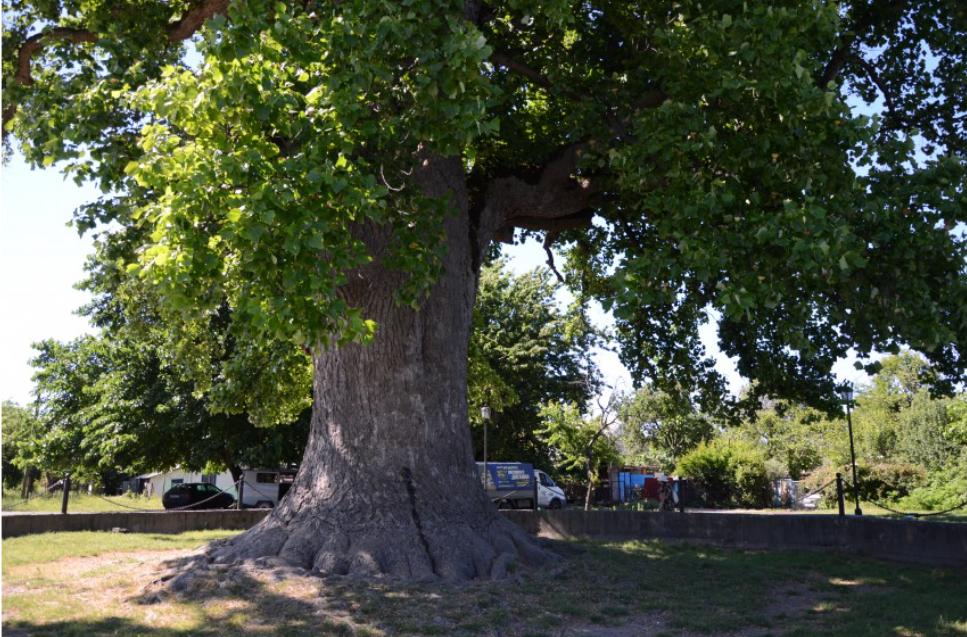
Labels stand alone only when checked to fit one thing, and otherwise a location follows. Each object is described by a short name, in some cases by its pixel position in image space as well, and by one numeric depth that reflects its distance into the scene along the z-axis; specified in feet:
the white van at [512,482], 94.22
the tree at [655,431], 117.29
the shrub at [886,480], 92.58
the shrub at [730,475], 114.52
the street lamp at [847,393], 48.61
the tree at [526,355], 120.67
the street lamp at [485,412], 71.00
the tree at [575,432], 89.56
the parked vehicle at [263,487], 97.46
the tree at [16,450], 106.32
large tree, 22.41
